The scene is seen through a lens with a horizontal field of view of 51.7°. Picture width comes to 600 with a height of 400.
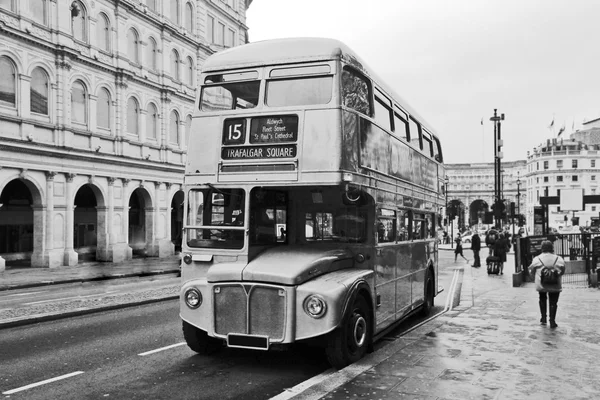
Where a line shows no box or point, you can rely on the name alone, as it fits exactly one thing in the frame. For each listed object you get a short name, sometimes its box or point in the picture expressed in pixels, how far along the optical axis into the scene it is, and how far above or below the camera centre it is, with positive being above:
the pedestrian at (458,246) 38.19 -2.07
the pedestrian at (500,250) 25.30 -1.57
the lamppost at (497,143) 32.28 +3.76
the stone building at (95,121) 29.53 +5.20
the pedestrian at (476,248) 30.97 -1.76
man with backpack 11.32 -1.13
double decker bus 7.89 +0.16
